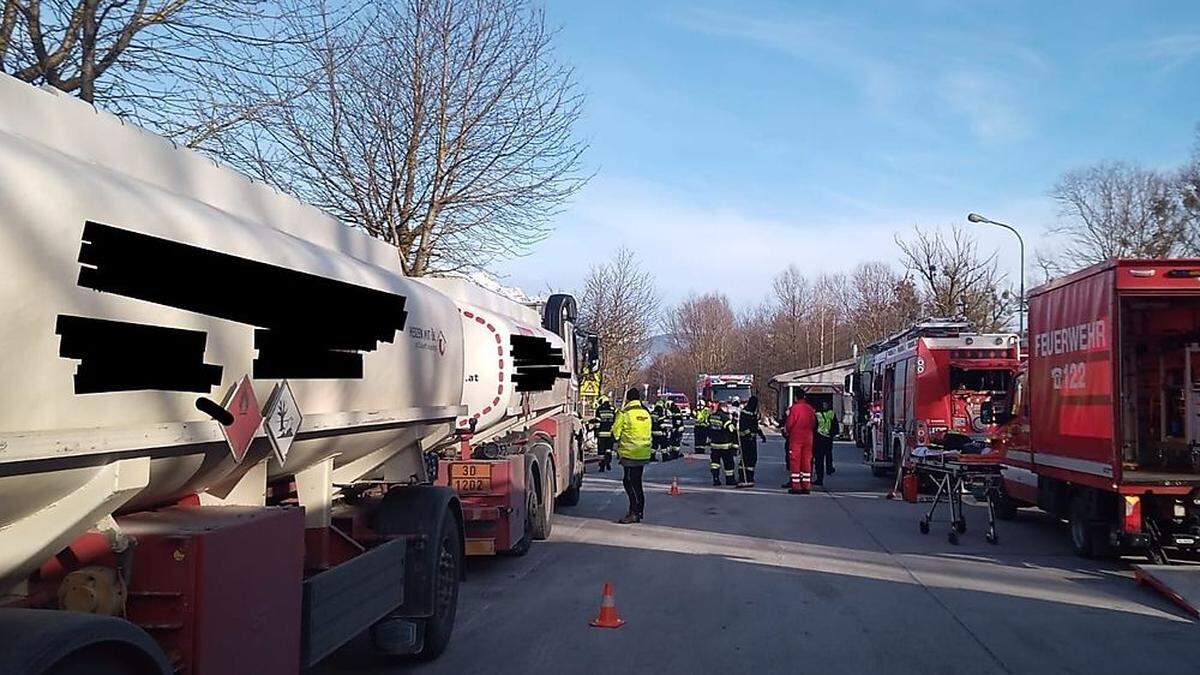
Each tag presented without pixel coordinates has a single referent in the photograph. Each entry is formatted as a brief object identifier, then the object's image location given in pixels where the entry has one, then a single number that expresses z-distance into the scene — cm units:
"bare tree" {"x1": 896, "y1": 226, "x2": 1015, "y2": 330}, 4550
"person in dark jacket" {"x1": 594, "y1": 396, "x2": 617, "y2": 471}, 2441
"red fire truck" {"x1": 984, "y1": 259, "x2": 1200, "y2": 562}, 1102
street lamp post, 3334
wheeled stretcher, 1354
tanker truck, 327
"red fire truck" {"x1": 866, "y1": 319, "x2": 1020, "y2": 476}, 1947
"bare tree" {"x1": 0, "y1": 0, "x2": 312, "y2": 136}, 931
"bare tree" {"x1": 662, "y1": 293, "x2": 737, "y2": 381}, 8181
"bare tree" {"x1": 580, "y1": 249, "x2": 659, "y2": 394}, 4484
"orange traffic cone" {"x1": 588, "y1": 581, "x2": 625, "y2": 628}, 852
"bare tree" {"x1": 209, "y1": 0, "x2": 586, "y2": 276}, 1888
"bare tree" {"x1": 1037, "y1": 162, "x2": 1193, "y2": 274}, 4312
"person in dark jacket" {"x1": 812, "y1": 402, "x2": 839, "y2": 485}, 2219
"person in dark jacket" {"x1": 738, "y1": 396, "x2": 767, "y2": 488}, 2119
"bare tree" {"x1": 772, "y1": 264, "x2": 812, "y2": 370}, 7638
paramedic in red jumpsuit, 1952
